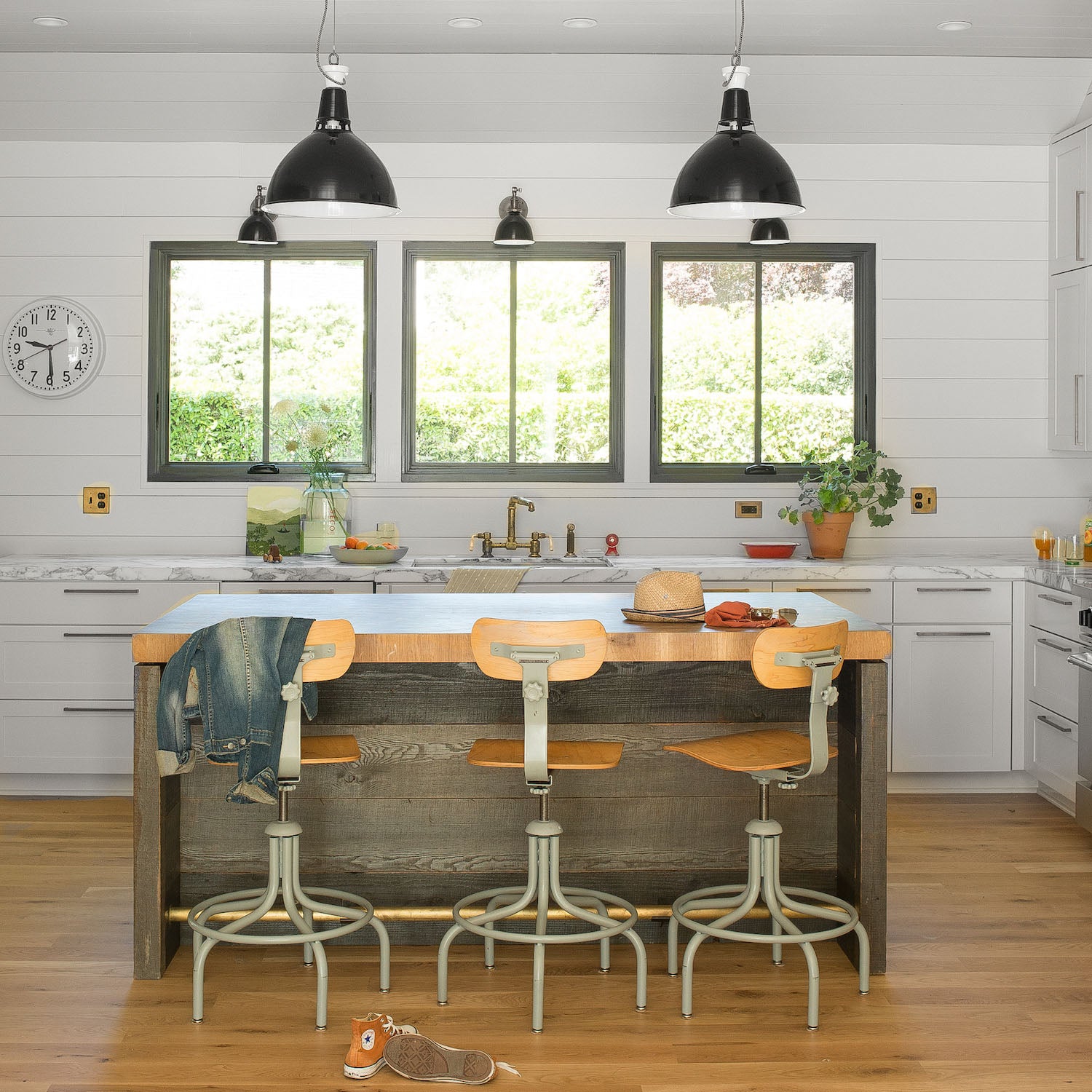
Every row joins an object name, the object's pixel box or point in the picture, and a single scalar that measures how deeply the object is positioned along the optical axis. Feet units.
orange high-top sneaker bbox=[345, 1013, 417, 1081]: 9.10
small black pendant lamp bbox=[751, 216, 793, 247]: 16.46
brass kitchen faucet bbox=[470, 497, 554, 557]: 18.07
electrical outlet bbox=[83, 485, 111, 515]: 18.69
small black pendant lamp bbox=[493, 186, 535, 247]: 17.67
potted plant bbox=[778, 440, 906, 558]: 17.99
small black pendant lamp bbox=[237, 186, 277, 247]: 17.89
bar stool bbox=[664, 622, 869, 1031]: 9.88
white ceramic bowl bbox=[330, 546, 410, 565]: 17.12
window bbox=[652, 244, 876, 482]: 19.04
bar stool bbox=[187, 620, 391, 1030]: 9.82
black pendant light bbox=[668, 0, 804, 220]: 11.19
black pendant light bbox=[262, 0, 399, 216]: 11.07
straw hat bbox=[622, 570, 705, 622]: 11.19
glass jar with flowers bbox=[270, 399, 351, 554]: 18.61
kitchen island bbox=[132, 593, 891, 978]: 11.46
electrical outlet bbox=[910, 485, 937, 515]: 19.02
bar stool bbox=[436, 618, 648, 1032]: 9.75
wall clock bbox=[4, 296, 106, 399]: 18.54
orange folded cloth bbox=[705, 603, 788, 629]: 10.74
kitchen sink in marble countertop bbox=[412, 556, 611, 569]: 17.39
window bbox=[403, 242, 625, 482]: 18.95
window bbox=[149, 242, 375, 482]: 18.84
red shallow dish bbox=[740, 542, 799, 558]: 18.13
